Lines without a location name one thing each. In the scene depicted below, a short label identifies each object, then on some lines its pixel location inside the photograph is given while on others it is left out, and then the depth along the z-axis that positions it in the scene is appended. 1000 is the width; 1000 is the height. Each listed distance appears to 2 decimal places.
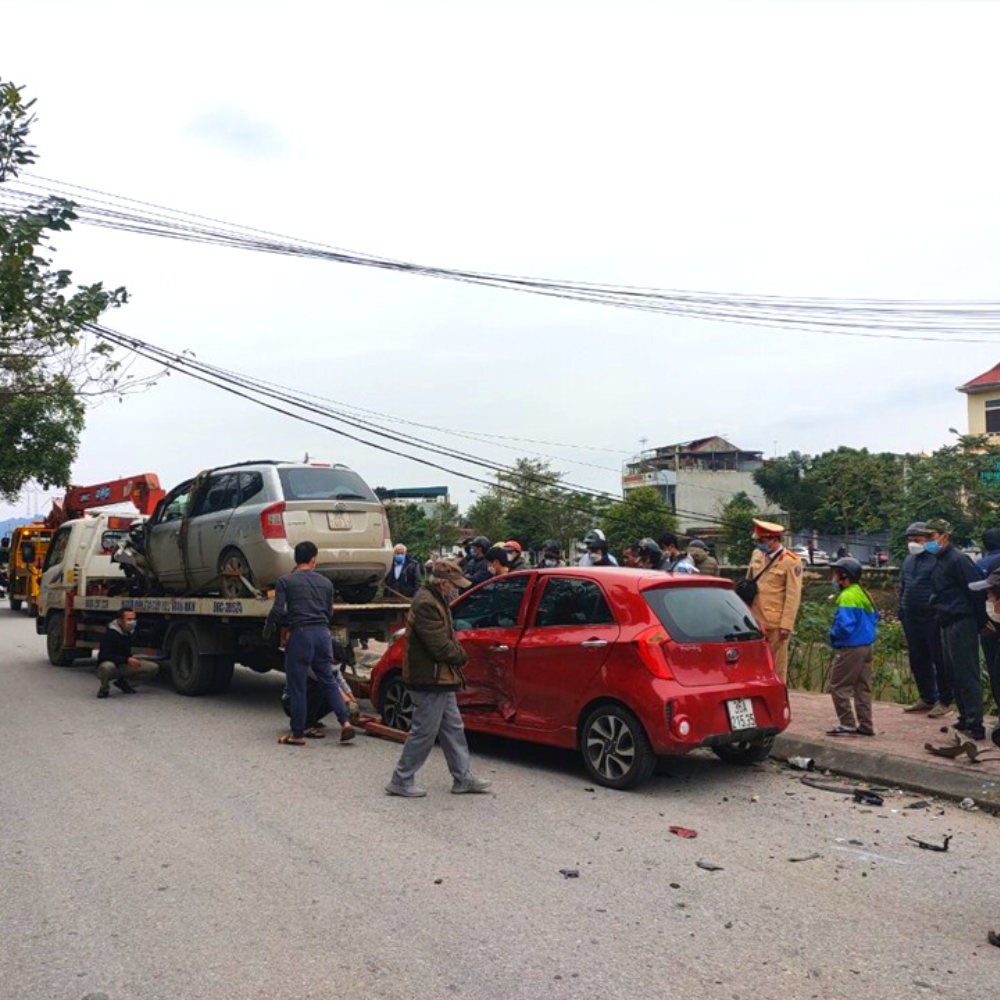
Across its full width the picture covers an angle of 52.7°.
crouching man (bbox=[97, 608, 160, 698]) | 11.87
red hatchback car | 7.00
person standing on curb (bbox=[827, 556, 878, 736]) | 8.45
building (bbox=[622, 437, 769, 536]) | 67.38
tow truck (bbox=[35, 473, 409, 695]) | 11.01
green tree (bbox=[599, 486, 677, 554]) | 45.72
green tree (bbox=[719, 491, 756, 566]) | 43.66
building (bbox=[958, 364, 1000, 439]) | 39.38
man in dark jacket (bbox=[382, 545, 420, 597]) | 14.36
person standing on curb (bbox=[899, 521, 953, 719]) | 9.14
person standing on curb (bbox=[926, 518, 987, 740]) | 8.26
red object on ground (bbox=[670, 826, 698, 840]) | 6.04
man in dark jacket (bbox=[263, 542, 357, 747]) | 8.88
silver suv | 10.65
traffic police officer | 9.49
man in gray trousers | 6.99
